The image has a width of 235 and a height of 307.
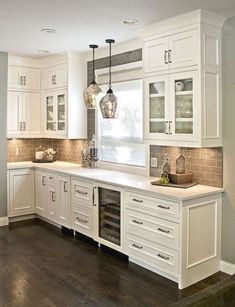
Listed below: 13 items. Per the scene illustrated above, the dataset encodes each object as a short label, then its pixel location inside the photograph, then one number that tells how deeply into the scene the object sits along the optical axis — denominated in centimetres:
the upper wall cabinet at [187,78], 327
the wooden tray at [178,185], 349
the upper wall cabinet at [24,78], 545
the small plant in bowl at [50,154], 587
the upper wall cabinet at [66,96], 522
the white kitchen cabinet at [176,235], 316
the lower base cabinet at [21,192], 532
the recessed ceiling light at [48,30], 385
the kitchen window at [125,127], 448
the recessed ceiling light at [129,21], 349
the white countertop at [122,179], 324
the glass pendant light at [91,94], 434
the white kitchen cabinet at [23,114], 547
